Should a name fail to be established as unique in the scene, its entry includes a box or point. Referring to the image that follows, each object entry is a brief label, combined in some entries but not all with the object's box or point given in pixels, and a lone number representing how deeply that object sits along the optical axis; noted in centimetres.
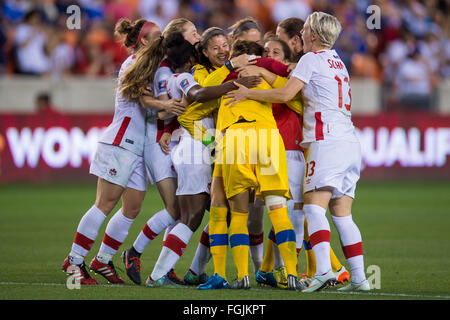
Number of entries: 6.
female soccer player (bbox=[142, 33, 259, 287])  1280
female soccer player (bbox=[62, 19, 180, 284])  1340
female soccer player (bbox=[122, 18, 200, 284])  1335
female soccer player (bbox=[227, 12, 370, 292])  1236
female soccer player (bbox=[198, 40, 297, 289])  1235
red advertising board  3105
